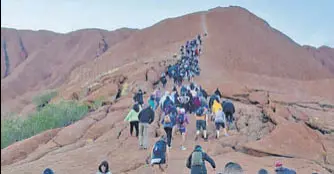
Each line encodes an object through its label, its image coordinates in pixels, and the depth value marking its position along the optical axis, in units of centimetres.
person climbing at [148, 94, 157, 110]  1928
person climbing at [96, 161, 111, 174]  923
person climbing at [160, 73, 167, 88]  2958
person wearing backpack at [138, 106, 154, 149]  1463
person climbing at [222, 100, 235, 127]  1855
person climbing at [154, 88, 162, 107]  2184
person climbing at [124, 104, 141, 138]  1582
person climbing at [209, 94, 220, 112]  1855
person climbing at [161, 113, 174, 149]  1441
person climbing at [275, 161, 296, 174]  841
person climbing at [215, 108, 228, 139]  1684
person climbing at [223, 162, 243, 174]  670
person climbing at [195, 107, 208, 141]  1617
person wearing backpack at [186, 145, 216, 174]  927
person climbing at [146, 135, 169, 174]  1171
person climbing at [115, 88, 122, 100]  3119
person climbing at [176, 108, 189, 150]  1605
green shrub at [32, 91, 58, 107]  4838
